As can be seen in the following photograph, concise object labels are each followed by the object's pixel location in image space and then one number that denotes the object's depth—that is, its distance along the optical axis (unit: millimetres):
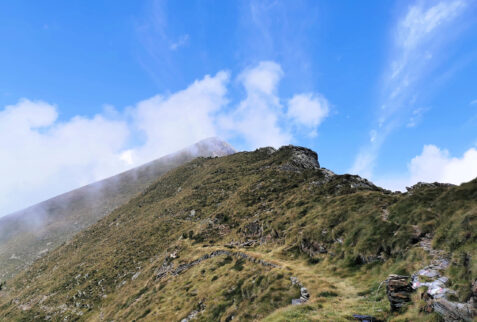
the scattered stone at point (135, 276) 59675
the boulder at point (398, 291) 14258
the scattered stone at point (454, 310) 10375
